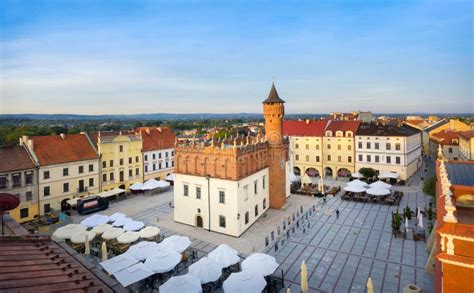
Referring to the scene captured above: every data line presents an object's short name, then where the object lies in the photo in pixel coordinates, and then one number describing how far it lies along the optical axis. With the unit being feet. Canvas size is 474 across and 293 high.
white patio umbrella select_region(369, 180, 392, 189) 132.57
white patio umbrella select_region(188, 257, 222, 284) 60.75
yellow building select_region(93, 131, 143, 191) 140.00
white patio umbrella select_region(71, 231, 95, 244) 80.89
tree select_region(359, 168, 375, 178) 156.56
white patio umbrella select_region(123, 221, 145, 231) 91.91
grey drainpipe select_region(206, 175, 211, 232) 100.36
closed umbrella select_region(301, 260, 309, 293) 60.18
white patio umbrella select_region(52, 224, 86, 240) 83.25
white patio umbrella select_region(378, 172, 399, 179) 154.61
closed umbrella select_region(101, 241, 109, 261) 72.86
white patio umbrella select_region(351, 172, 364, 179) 159.63
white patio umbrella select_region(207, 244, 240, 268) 65.93
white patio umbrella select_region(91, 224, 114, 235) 88.02
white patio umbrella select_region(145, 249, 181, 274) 64.12
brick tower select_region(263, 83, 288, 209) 119.75
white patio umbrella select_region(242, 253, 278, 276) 61.41
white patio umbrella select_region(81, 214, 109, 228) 96.27
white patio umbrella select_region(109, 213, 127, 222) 100.68
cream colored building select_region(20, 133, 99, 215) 118.11
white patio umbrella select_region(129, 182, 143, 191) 145.32
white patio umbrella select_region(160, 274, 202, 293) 53.88
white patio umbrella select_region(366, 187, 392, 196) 124.16
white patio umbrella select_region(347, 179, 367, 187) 135.66
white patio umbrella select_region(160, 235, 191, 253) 73.77
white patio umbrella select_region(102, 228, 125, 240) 84.89
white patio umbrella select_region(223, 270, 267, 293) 55.57
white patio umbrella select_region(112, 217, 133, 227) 97.11
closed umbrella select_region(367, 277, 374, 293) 52.75
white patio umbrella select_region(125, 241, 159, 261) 71.00
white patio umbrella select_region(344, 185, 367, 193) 130.27
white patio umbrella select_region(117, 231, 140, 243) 81.56
